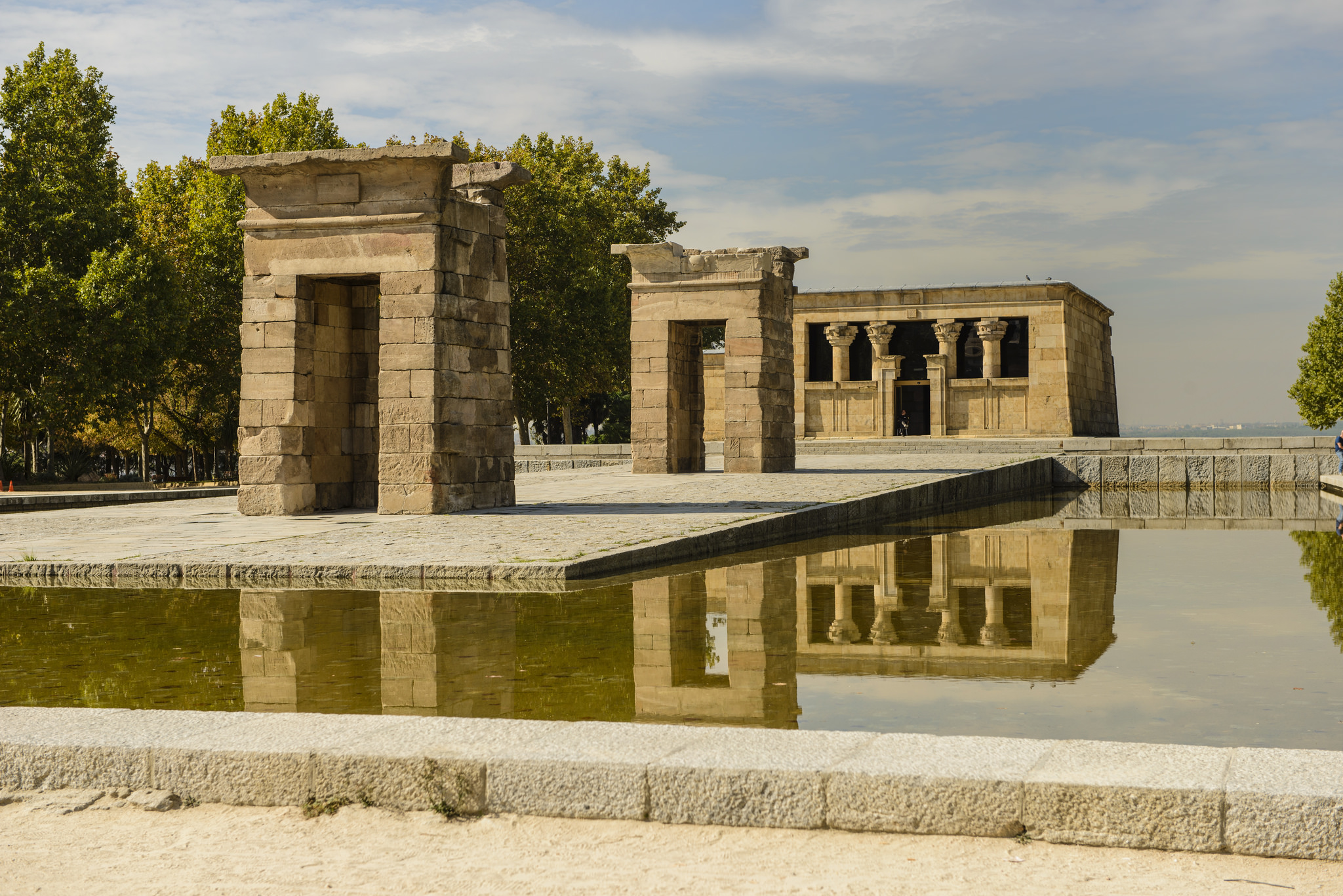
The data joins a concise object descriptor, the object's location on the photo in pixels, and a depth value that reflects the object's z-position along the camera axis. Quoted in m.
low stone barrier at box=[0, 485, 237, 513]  21.70
